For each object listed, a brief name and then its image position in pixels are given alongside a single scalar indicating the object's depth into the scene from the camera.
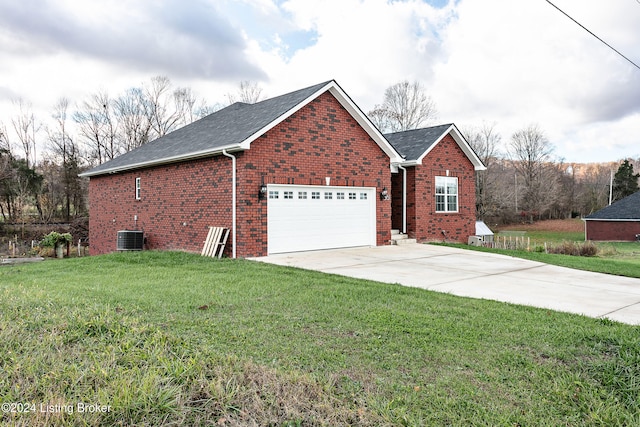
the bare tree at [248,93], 39.41
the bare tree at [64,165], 34.94
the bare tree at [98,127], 36.75
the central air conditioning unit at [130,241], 15.25
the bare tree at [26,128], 36.03
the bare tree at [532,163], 49.38
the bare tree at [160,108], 38.22
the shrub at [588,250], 19.98
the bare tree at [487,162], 41.88
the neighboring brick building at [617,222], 32.53
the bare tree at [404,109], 42.16
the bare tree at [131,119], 37.50
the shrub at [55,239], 22.78
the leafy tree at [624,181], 50.16
